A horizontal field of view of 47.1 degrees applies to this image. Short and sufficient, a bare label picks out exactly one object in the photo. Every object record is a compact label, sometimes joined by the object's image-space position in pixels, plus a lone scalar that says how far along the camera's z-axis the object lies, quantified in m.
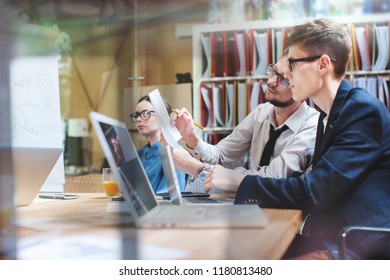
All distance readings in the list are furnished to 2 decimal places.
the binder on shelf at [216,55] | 2.39
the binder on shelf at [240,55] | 2.38
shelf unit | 2.33
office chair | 1.18
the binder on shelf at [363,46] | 2.36
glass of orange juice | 1.84
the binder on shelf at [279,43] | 2.23
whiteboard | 1.65
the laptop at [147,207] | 1.01
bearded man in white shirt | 1.79
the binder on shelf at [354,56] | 2.32
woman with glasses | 1.98
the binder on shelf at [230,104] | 2.24
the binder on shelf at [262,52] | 2.33
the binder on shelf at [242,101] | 2.22
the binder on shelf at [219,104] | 2.26
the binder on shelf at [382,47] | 2.38
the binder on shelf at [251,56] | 2.38
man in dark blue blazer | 1.31
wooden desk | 0.87
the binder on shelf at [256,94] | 2.21
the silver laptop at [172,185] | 1.46
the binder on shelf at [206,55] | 2.39
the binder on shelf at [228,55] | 2.40
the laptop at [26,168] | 1.50
